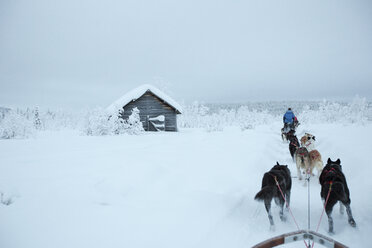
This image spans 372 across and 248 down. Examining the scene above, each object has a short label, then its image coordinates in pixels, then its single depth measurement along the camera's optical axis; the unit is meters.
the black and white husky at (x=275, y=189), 3.08
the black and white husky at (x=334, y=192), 2.94
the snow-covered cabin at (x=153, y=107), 18.12
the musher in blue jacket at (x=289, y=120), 13.23
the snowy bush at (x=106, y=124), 13.10
